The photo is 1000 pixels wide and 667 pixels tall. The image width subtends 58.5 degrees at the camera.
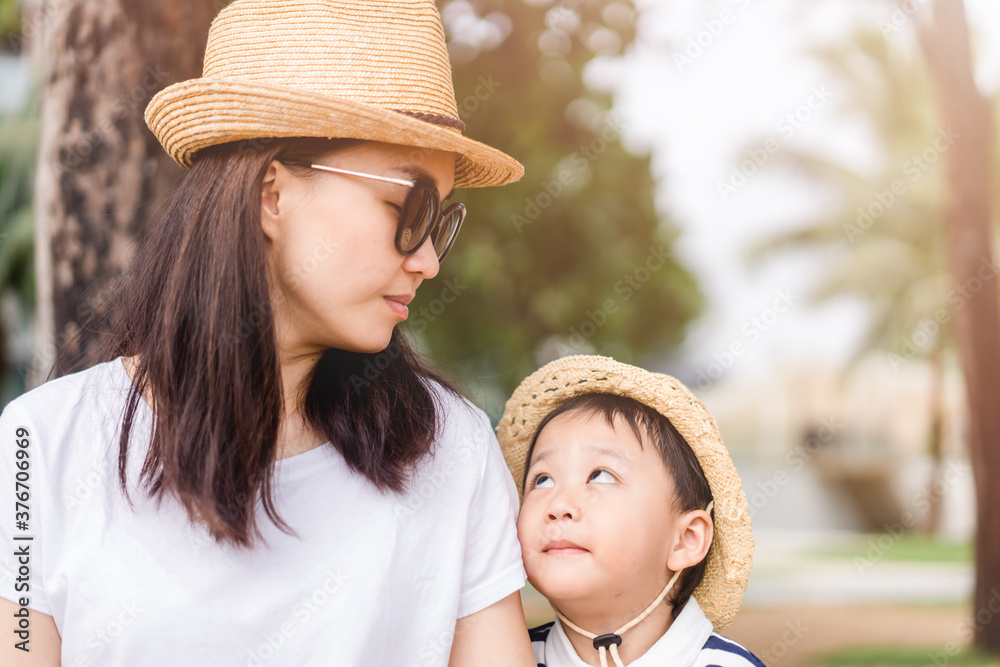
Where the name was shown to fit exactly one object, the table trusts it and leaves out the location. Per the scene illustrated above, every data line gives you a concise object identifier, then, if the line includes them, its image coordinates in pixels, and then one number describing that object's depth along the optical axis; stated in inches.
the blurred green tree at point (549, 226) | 283.0
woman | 69.0
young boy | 84.7
